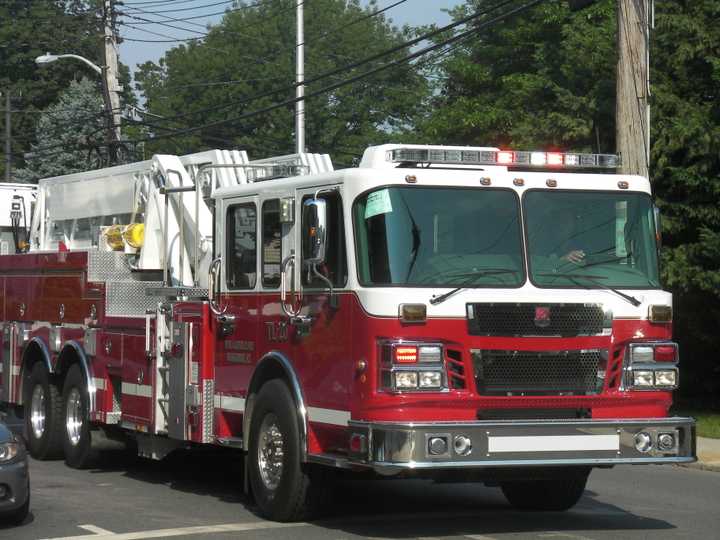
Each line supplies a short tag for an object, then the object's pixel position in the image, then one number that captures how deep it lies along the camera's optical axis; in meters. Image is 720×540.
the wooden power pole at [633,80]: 16.66
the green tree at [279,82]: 67.12
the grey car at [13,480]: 9.95
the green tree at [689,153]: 19.42
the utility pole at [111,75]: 30.50
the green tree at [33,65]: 59.03
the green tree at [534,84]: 22.20
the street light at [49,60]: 31.34
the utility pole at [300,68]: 31.98
